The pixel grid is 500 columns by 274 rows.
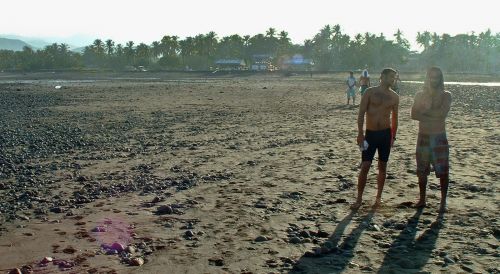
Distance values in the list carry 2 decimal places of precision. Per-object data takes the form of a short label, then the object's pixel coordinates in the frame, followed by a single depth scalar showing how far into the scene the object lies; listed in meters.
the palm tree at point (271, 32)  118.69
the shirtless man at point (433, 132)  6.51
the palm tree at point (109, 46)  129.38
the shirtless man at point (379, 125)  6.68
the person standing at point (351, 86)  22.77
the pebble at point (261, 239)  5.59
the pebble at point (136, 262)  4.94
